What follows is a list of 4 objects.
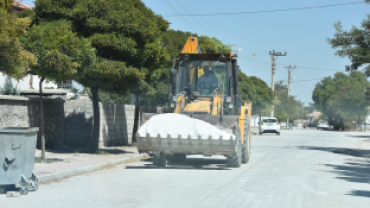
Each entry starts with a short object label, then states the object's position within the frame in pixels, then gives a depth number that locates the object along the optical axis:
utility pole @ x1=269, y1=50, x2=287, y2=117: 59.56
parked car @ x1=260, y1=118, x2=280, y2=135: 41.64
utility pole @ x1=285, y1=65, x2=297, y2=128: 81.06
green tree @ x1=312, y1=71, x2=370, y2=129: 74.06
